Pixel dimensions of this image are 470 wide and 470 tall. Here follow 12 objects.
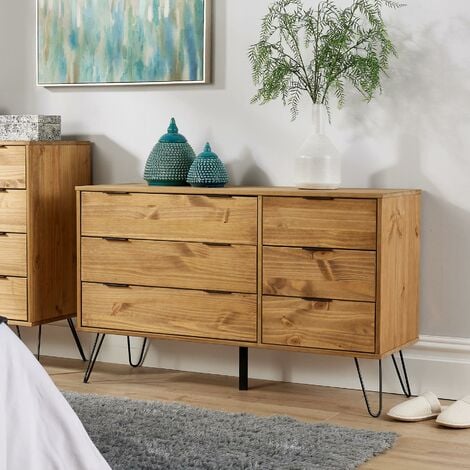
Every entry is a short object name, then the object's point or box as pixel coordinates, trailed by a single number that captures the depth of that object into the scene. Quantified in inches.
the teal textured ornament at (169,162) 203.6
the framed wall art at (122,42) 213.6
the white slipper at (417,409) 177.9
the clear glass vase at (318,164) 188.9
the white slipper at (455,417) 173.5
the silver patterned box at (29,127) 217.6
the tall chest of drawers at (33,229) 211.6
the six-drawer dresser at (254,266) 181.1
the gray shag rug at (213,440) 151.8
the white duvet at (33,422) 115.9
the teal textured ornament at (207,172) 199.0
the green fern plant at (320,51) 191.0
